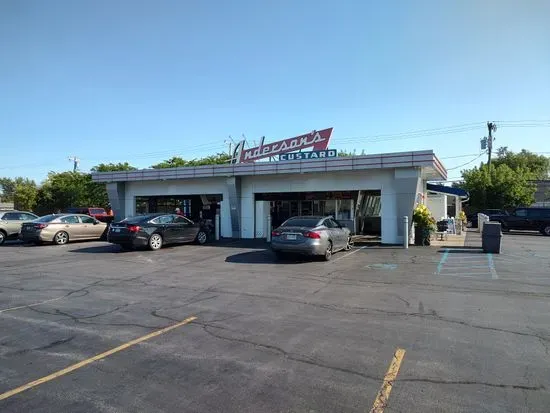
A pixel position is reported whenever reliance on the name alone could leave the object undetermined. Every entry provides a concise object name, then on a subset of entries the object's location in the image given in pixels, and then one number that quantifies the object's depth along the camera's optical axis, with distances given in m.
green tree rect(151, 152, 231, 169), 55.52
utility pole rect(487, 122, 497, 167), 49.16
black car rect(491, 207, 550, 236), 28.42
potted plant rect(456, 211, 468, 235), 27.00
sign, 22.16
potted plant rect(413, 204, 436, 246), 18.52
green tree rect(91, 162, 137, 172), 50.85
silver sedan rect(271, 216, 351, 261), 13.38
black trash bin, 15.77
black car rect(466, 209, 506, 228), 38.81
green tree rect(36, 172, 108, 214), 50.06
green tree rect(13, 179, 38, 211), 53.59
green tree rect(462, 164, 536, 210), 41.47
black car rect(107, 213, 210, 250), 16.39
